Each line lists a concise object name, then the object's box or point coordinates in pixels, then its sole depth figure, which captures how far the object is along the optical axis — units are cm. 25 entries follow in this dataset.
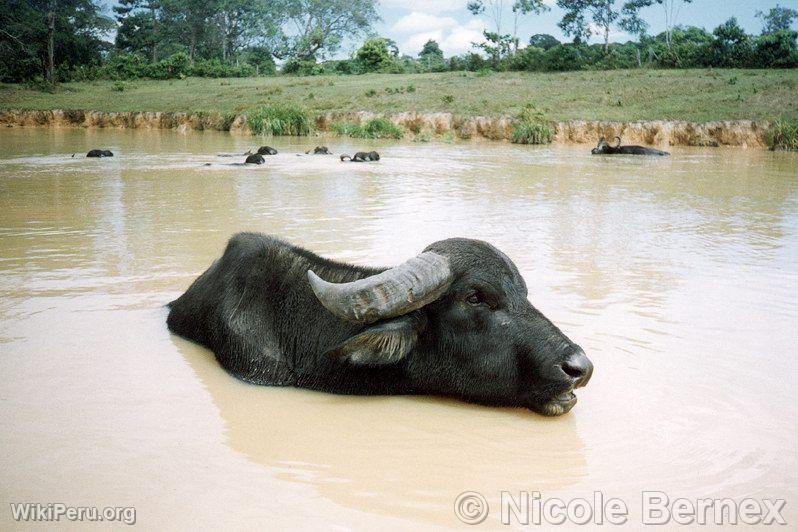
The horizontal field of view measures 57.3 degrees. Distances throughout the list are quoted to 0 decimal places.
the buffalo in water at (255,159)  1595
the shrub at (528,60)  4394
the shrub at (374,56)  5244
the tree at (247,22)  6556
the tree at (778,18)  5300
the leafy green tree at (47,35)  4206
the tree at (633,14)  4972
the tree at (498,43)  5081
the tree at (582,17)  4900
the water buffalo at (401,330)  341
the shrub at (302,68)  5162
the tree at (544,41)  6444
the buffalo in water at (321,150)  1945
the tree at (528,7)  5297
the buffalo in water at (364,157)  1728
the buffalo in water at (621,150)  2198
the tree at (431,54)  6448
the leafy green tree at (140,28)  6669
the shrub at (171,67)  4947
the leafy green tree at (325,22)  6706
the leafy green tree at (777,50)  3662
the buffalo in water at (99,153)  1742
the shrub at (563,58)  4309
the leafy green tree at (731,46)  3816
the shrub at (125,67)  4872
